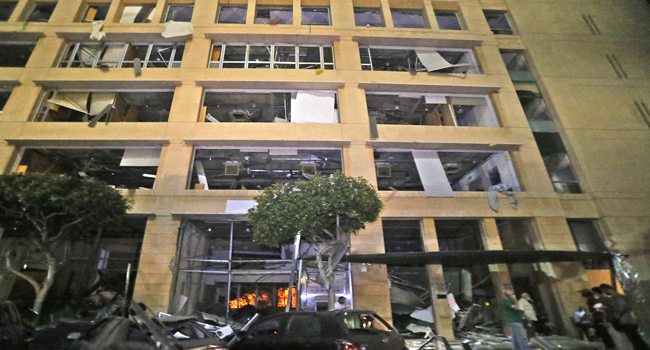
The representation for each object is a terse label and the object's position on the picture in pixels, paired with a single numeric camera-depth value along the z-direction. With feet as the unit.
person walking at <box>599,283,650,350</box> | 24.04
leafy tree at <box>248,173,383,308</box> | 32.17
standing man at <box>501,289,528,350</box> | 22.18
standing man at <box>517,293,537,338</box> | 27.85
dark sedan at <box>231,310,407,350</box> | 18.56
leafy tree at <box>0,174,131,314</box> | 33.65
